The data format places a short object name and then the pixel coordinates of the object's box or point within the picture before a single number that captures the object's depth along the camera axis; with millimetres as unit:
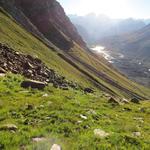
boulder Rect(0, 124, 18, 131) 8021
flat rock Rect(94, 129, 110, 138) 8312
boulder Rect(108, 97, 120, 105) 14759
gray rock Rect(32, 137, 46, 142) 7509
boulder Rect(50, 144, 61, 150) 7056
